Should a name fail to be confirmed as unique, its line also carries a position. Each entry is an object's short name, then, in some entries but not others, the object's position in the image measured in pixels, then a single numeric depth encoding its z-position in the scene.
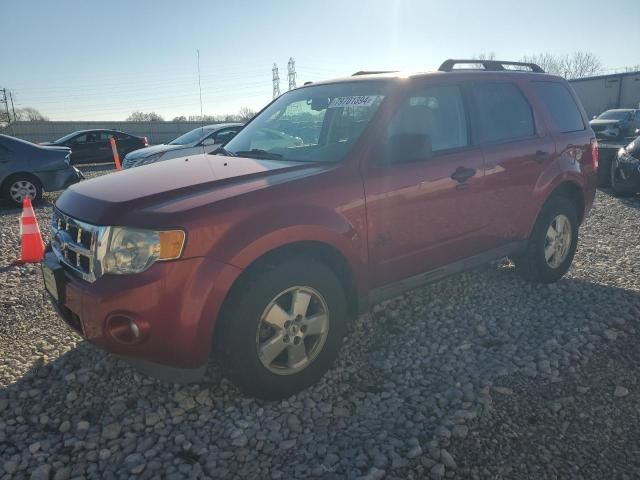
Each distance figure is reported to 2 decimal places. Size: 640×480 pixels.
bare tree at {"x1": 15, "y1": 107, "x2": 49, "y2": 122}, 68.21
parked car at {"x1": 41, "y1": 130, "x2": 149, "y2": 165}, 18.02
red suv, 2.43
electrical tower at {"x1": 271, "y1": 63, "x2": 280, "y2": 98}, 69.94
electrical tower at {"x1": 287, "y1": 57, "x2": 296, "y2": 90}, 66.81
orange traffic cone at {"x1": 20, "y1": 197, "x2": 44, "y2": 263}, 5.67
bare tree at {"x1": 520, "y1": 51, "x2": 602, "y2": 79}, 81.59
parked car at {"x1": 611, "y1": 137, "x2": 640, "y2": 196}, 8.84
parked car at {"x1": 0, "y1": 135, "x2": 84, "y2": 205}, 9.28
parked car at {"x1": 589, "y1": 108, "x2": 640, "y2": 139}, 22.64
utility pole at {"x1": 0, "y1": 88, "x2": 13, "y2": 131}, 66.00
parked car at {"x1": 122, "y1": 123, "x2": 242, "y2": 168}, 9.78
